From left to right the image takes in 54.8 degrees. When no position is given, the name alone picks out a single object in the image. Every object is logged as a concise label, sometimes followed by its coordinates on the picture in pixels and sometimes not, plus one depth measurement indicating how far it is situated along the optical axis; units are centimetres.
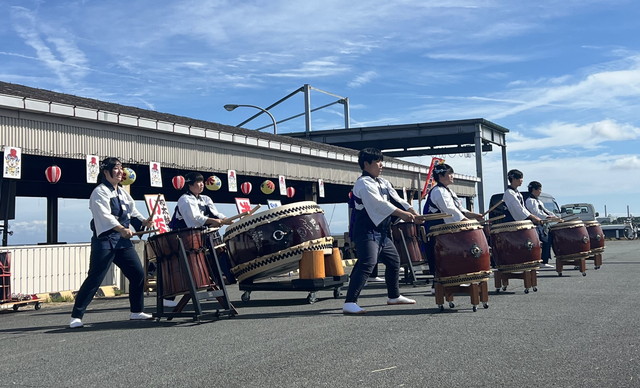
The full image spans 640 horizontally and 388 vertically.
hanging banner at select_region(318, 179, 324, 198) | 2248
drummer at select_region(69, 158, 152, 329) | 695
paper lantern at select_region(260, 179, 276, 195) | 2030
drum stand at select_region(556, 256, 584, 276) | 1169
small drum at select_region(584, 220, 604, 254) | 1280
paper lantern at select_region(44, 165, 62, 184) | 1442
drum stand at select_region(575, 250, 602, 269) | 1290
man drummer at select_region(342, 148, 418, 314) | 718
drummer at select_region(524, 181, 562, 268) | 1189
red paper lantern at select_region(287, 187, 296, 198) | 2242
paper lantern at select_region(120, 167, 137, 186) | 1382
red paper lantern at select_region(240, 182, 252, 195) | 2033
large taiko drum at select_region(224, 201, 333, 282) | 847
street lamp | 2975
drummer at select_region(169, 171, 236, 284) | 812
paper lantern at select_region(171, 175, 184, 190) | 1755
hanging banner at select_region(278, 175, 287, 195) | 2038
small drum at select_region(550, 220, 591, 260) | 1172
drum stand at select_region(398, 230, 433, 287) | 1094
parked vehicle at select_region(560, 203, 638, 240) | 3388
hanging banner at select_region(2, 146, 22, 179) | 1221
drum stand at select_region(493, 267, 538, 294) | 875
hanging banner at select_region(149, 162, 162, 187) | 1549
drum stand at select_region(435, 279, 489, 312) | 700
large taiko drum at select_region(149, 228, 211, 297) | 717
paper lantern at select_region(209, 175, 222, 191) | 1719
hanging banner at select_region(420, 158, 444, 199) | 1941
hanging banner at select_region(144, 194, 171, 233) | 1274
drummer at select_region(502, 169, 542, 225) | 1026
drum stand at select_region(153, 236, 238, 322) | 696
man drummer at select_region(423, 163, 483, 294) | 758
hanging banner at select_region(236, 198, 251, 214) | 1660
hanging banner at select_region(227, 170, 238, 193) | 1833
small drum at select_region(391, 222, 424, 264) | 1124
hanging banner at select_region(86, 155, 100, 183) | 1395
